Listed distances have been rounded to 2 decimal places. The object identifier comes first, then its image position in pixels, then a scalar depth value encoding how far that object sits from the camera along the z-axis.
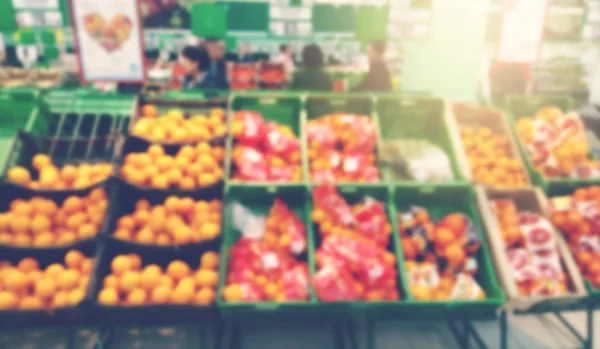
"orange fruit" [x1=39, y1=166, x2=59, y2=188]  3.00
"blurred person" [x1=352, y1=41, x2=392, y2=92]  5.14
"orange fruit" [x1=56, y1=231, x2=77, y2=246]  2.74
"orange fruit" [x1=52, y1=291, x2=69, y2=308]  2.46
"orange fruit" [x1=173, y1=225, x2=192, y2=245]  2.71
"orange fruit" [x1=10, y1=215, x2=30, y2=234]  2.74
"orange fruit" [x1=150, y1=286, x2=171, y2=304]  2.47
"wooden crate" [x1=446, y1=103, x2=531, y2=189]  3.50
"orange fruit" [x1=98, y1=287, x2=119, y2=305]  2.43
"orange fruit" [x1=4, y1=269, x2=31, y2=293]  2.52
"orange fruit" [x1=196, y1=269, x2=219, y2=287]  2.59
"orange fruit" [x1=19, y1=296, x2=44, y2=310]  2.45
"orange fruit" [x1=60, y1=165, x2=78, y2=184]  3.06
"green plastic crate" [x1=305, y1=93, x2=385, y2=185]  3.76
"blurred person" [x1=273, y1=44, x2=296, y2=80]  7.19
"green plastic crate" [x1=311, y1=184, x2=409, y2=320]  2.55
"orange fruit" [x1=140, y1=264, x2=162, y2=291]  2.54
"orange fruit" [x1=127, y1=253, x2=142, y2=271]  2.65
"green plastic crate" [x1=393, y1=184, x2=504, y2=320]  2.60
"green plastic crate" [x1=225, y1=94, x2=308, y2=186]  3.71
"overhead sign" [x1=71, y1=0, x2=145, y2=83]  3.52
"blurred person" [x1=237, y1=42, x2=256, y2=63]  7.33
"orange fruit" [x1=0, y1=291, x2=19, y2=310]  2.42
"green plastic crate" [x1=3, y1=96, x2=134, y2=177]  3.29
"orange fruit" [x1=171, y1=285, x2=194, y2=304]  2.49
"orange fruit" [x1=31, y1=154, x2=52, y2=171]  3.15
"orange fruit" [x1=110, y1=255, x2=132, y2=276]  2.58
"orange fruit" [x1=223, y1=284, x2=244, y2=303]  2.51
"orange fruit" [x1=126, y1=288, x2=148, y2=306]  2.45
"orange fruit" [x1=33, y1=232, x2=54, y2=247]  2.72
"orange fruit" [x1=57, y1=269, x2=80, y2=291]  2.54
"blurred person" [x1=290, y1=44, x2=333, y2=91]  5.09
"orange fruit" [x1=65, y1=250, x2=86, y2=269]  2.64
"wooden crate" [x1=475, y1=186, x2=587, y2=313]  2.71
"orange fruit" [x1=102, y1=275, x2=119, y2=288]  2.52
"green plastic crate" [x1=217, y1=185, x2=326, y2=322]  2.50
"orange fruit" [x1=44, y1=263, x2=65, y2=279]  2.58
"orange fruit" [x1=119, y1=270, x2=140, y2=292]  2.51
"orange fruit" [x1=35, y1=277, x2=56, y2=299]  2.50
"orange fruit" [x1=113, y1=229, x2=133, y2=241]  2.73
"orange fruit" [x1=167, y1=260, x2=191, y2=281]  2.63
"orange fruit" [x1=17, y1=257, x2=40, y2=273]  2.65
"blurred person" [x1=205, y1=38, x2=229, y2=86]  5.45
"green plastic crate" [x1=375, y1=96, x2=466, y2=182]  3.77
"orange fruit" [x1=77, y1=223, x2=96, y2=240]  2.76
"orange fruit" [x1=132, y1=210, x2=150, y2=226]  2.85
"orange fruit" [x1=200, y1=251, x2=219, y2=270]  2.71
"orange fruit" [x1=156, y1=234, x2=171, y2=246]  2.76
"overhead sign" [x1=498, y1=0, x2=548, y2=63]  3.99
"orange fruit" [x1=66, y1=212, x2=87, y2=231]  2.80
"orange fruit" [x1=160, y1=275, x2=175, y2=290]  2.56
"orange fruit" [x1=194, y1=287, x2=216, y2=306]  2.49
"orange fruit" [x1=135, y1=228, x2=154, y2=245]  2.73
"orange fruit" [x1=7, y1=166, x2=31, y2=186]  2.97
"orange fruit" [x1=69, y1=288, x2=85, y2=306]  2.45
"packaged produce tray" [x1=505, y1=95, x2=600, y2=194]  4.20
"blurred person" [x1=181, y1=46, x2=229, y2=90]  5.50
